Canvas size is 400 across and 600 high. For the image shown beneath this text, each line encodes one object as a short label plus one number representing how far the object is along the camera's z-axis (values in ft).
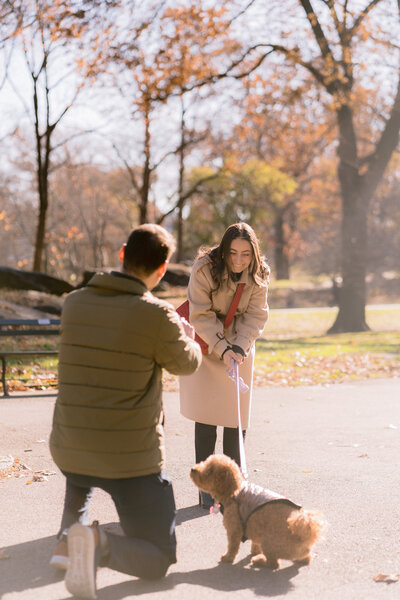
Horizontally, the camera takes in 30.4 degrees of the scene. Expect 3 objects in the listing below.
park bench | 30.25
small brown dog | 12.16
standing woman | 15.75
